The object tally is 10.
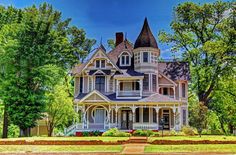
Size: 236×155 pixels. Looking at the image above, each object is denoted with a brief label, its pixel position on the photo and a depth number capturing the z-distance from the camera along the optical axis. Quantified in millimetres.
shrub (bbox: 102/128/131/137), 31425
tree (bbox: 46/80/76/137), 37188
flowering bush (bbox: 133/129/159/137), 31970
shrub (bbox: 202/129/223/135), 35756
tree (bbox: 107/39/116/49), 60372
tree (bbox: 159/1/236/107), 42494
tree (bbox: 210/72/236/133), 45000
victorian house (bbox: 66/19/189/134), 38125
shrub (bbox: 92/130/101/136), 36097
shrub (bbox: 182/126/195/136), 32419
